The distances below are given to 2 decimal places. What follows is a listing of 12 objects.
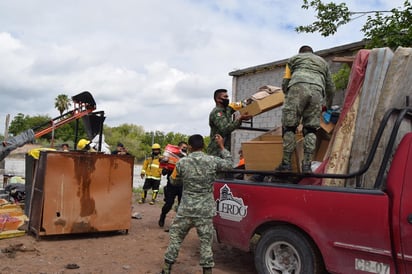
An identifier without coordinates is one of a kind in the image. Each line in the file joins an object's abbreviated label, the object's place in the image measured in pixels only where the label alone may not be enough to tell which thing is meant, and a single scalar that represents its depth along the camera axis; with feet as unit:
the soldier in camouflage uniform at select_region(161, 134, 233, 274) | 14.64
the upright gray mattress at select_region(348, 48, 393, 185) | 12.49
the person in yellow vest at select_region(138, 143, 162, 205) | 37.14
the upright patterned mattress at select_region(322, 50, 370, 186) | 12.99
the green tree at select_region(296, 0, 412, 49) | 21.16
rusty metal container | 21.24
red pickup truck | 10.97
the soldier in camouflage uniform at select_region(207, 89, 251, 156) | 17.97
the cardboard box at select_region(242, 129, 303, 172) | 15.30
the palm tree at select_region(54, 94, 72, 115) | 199.21
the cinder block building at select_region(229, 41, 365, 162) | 32.37
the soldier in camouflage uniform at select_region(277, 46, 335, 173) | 14.37
